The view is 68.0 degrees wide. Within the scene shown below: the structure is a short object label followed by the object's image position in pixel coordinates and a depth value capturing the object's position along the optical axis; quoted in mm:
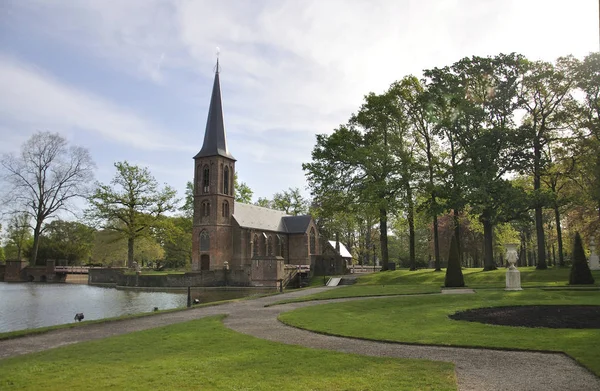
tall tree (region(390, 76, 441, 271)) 37719
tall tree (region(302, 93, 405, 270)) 37594
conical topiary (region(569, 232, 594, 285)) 25922
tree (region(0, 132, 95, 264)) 54156
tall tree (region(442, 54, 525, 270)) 31797
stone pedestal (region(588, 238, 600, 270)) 37094
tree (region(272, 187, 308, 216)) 76062
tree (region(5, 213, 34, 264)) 60522
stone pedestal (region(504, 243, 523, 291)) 23688
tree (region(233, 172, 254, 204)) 69706
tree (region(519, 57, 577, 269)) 33375
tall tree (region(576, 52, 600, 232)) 31281
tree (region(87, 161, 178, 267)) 56844
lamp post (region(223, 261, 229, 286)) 48938
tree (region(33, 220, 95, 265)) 64250
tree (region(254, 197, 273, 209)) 76875
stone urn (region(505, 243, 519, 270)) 24438
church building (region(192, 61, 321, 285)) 53594
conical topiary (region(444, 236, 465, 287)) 26727
